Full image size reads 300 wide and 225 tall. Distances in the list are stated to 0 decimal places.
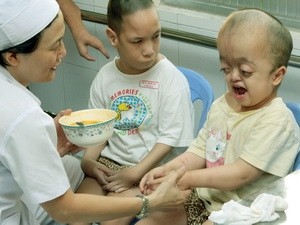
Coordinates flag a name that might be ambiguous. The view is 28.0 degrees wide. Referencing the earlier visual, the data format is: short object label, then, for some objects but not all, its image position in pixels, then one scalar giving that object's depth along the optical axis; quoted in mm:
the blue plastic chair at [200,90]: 2432
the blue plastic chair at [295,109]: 2087
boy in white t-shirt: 2344
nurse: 1714
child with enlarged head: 1842
